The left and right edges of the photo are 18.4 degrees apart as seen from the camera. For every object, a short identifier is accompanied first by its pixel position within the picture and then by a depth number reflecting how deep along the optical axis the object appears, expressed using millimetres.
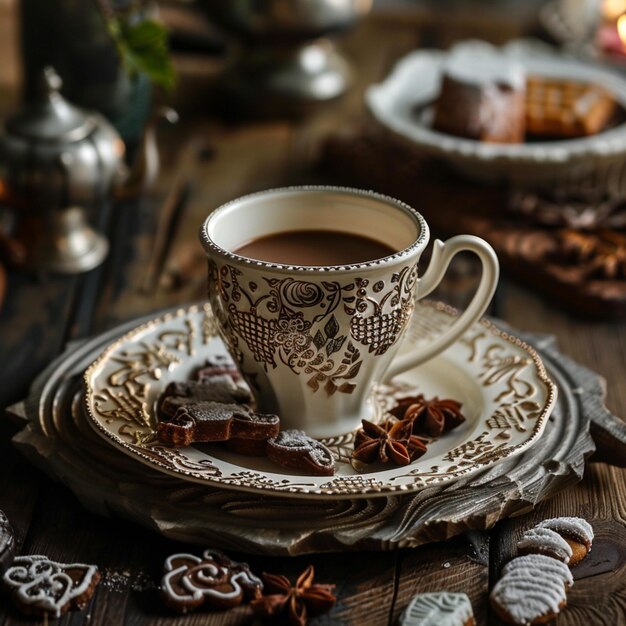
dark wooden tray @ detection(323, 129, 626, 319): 951
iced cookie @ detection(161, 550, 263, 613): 700
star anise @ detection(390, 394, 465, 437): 770
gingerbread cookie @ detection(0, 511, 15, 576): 712
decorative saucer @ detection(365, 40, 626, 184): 1038
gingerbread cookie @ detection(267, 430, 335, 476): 738
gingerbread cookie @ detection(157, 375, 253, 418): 772
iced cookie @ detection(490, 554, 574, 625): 694
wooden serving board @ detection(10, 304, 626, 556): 720
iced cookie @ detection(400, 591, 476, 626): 687
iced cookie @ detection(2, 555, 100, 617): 697
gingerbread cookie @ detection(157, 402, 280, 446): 744
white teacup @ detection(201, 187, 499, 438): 744
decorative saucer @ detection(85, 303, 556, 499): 724
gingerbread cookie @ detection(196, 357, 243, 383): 810
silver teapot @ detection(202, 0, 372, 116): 1215
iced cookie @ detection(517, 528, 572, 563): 719
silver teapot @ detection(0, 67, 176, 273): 959
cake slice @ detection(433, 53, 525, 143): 1078
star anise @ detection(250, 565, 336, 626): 695
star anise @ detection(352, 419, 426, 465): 746
